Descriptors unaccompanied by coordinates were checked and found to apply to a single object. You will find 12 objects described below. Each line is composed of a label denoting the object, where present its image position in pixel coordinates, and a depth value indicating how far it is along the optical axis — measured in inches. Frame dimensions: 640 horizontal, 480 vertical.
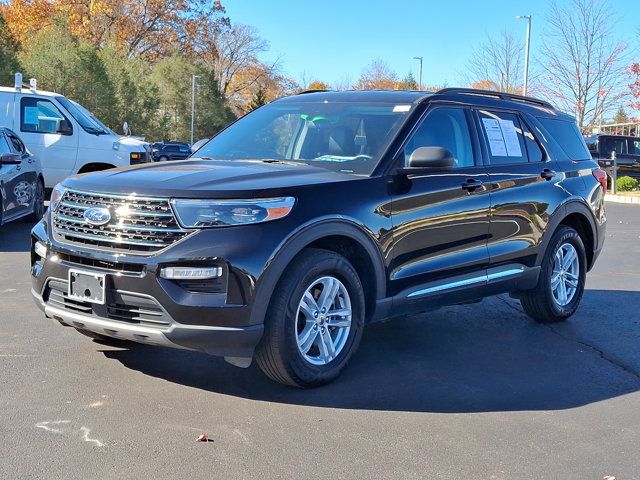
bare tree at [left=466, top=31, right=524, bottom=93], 1311.5
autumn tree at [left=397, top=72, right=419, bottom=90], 1971.2
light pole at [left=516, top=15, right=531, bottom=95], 1166.3
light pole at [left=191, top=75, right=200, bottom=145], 2296.3
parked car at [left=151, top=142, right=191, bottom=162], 1551.4
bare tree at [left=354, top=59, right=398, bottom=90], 2059.5
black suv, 155.7
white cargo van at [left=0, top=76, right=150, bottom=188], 526.6
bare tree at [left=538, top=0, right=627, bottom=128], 1163.3
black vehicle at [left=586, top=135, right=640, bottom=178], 997.2
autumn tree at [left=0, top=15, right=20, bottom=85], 1267.2
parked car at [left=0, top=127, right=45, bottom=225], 390.3
